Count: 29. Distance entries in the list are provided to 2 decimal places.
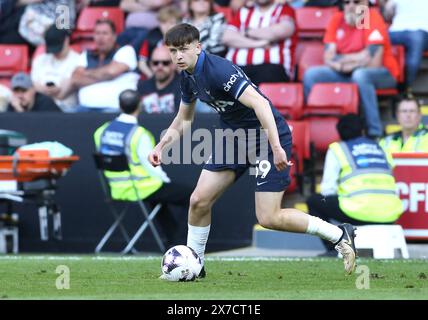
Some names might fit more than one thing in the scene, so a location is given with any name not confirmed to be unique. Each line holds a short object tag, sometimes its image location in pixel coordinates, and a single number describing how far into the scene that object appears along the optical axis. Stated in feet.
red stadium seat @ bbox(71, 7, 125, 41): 55.88
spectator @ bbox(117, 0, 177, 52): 53.93
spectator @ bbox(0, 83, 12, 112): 52.16
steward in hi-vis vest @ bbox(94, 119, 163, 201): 47.42
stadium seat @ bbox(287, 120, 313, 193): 48.14
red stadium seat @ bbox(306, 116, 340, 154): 48.85
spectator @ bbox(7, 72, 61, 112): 51.37
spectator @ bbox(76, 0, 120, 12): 57.00
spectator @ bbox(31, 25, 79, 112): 52.85
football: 31.76
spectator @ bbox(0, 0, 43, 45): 56.34
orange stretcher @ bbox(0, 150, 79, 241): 47.37
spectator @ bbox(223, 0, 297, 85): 50.08
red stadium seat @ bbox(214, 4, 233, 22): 53.31
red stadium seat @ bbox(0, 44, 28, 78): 54.75
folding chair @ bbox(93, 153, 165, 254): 46.80
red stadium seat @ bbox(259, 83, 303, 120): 49.08
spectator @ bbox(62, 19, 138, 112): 51.93
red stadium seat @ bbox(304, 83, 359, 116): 48.52
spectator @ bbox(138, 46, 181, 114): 50.60
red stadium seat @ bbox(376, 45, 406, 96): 49.78
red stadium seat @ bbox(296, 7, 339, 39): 52.39
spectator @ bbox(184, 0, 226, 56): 51.80
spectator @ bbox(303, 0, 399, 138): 48.42
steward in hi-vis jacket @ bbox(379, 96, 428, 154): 45.55
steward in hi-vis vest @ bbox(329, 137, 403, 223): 42.78
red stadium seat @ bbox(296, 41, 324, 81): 51.47
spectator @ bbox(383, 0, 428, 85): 50.57
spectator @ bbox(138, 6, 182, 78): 52.90
